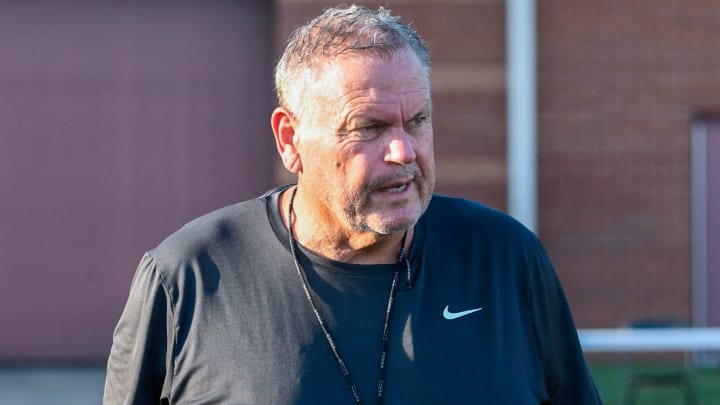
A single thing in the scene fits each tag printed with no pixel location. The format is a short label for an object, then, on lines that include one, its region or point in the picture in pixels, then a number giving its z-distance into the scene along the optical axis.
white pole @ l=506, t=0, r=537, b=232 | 17.16
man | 4.20
